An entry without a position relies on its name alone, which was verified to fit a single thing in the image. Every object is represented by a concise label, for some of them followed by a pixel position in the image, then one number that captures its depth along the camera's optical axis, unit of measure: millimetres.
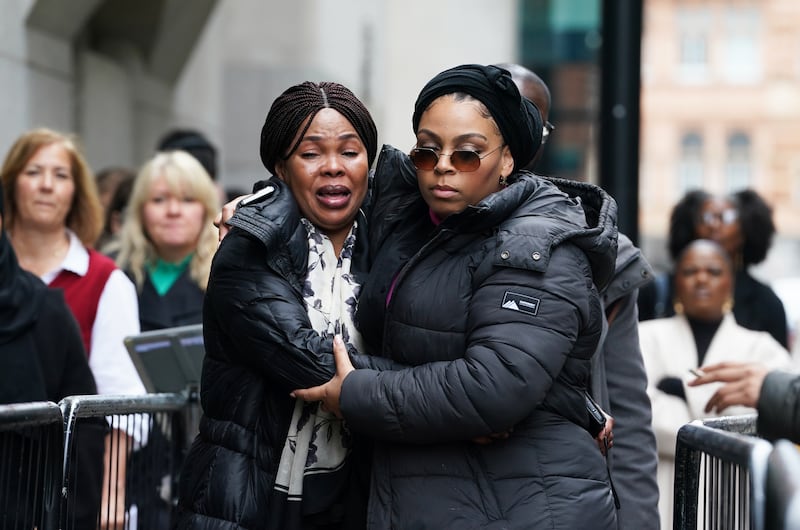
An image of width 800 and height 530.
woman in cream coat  12242
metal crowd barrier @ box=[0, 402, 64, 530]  7527
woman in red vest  10773
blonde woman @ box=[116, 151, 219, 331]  12789
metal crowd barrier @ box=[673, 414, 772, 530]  6457
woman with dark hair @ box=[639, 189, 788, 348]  16078
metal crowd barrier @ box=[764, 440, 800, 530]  5551
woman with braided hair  7086
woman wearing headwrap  6613
